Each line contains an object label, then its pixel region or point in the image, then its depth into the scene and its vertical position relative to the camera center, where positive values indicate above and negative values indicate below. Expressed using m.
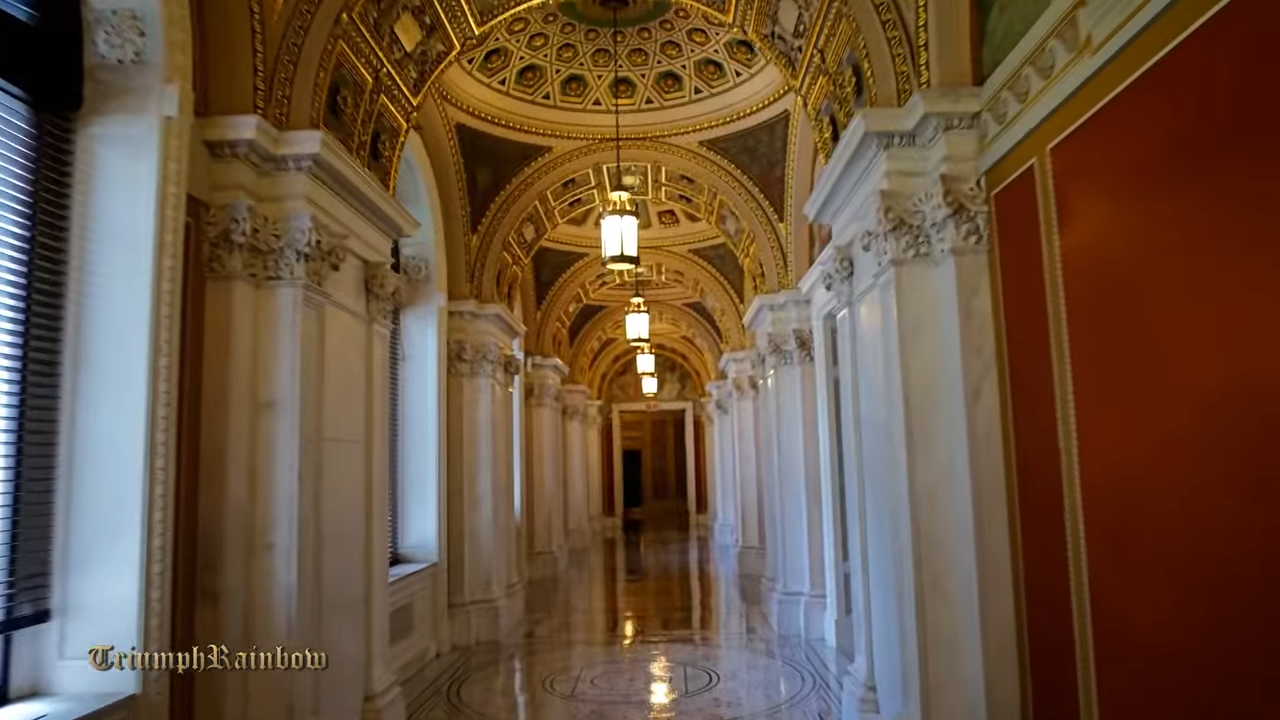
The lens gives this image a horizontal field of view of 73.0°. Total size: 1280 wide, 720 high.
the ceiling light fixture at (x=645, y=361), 18.88 +2.25
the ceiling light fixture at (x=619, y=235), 8.23 +2.18
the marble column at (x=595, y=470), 26.45 -0.12
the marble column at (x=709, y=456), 28.19 +0.25
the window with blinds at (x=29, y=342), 4.07 +0.68
